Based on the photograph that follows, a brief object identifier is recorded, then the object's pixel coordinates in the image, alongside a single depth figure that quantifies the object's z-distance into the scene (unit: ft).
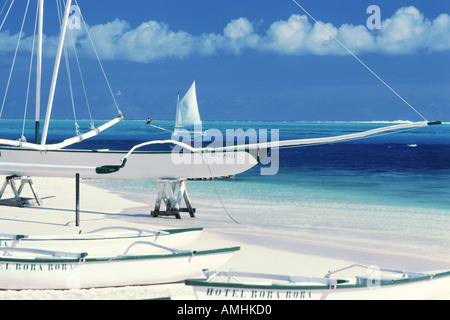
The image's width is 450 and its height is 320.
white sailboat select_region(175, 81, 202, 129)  251.39
